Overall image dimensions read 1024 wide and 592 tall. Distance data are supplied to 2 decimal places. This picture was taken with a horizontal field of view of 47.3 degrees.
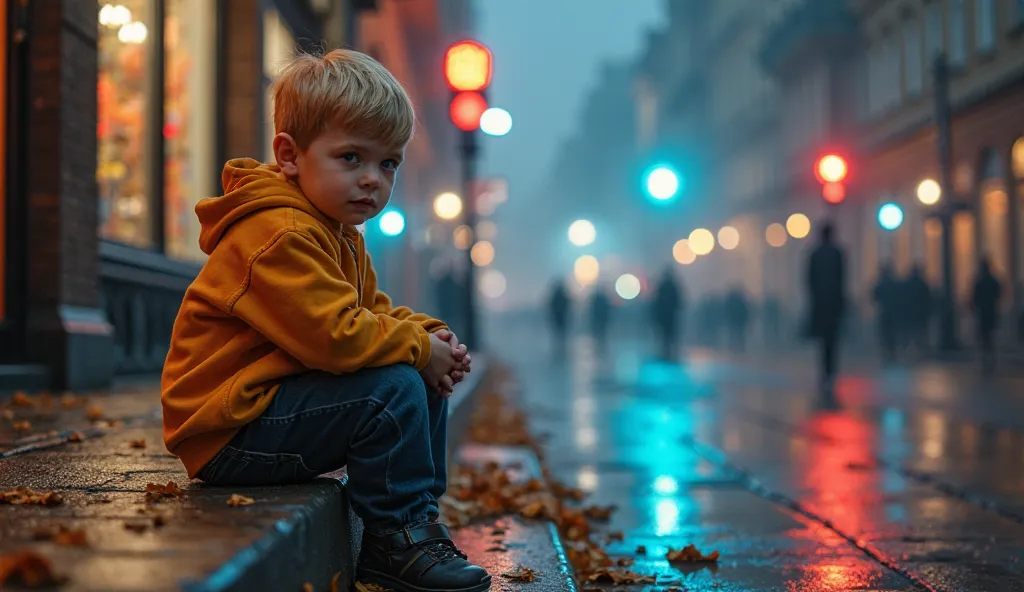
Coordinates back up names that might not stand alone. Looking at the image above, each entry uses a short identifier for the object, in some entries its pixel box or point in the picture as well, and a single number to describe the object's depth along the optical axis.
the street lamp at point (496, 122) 10.48
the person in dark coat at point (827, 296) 13.46
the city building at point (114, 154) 7.09
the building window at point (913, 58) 31.45
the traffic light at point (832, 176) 14.58
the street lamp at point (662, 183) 12.60
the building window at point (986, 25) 25.31
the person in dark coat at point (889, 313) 24.11
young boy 2.70
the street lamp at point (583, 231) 53.53
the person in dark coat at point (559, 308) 31.42
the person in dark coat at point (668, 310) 22.41
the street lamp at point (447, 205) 26.98
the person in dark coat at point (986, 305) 19.09
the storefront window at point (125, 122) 8.81
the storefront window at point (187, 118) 10.09
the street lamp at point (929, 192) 26.36
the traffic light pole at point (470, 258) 12.98
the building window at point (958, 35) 27.42
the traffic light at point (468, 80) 10.27
